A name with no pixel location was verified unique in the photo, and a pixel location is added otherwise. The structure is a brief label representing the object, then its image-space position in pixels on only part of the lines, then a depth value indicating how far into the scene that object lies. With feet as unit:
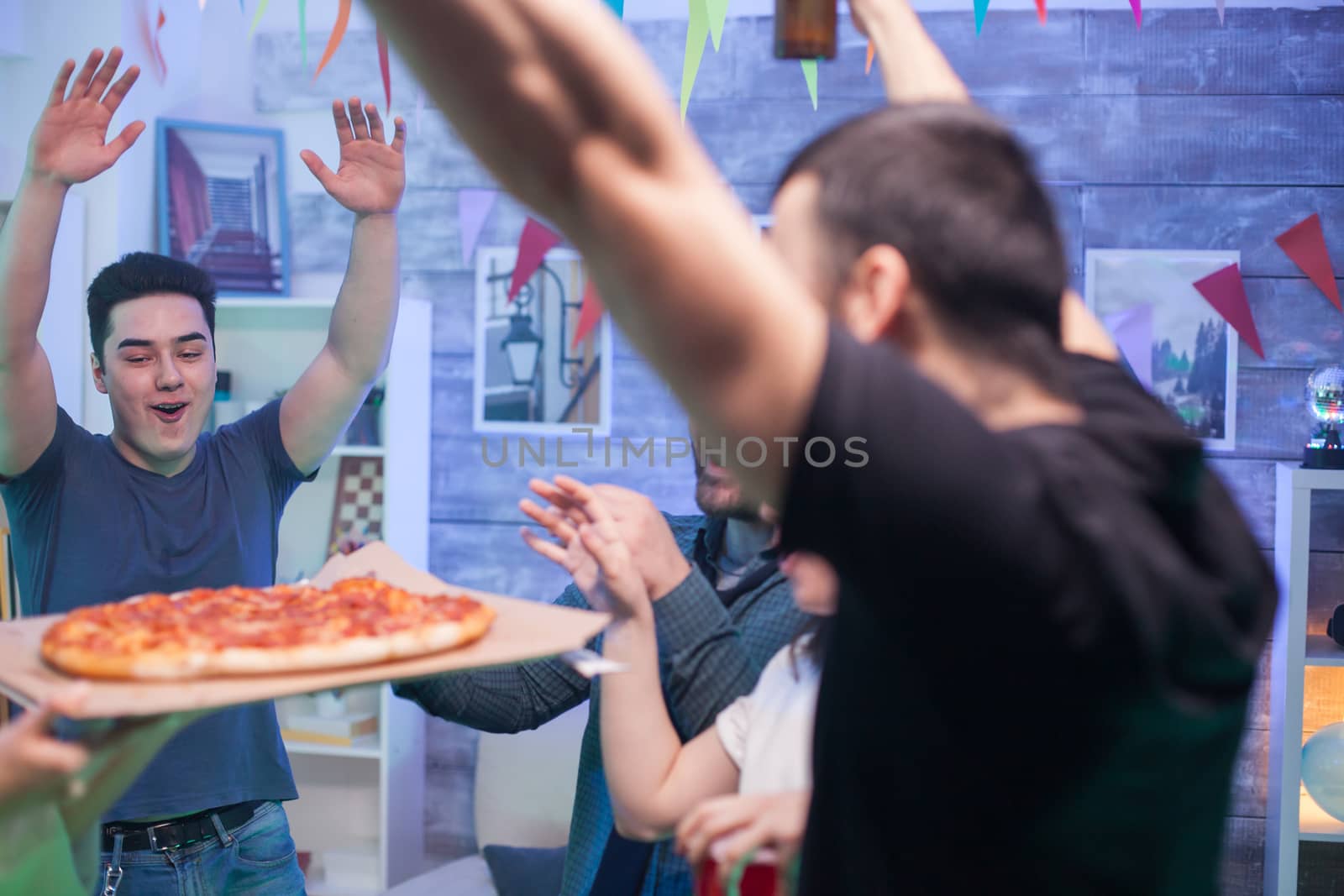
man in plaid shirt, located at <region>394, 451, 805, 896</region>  4.30
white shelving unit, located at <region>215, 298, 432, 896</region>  10.73
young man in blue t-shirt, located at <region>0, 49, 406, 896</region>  5.69
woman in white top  3.98
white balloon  9.27
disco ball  9.46
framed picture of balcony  11.13
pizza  3.70
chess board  11.33
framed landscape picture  10.24
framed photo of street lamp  11.16
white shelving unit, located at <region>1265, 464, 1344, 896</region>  9.09
